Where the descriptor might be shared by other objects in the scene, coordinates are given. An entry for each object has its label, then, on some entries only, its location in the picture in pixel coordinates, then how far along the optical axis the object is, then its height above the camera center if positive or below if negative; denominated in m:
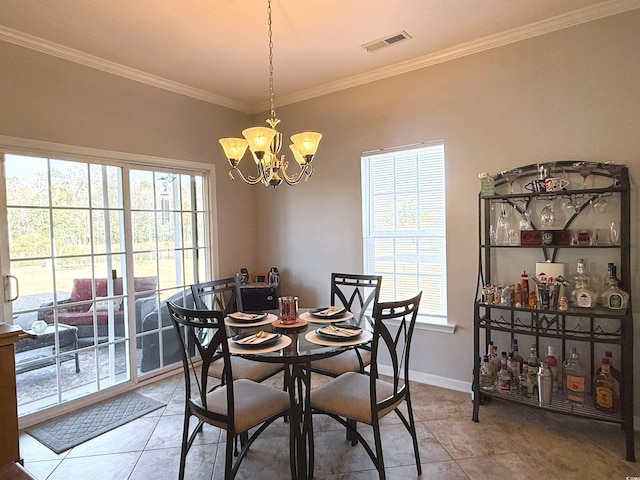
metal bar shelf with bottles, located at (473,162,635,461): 2.41 -0.23
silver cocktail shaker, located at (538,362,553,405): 2.55 -1.06
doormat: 2.61 -1.37
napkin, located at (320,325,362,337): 2.22 -0.59
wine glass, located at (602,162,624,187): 2.48 +0.38
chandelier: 2.20 +0.52
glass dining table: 1.99 -0.62
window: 3.37 +0.07
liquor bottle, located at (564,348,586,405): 2.51 -1.01
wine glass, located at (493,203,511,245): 2.94 +0.01
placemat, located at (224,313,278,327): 2.52 -0.59
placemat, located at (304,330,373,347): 2.10 -0.61
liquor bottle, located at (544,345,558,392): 2.62 -0.94
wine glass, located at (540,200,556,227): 2.76 +0.09
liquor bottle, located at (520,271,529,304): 2.68 -0.41
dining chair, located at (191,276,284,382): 2.58 -0.91
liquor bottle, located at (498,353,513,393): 2.71 -1.08
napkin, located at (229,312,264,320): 2.66 -0.57
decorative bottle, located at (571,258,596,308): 2.46 -0.41
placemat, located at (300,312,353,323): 2.56 -0.59
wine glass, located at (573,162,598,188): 2.54 +0.40
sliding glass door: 2.86 -0.25
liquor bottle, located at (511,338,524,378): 2.77 -0.96
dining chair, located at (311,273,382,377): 2.67 -0.90
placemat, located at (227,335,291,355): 2.02 -0.62
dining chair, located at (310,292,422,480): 2.00 -0.93
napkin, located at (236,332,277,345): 2.12 -0.59
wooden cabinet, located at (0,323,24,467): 1.97 -0.84
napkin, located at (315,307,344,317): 2.70 -0.56
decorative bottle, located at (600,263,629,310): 2.37 -0.43
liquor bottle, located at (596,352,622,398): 2.44 -0.97
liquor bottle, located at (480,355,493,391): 2.80 -1.08
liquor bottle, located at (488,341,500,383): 2.83 -0.97
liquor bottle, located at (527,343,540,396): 2.67 -1.01
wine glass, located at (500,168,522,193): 2.83 +0.41
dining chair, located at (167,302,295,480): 1.91 -0.93
